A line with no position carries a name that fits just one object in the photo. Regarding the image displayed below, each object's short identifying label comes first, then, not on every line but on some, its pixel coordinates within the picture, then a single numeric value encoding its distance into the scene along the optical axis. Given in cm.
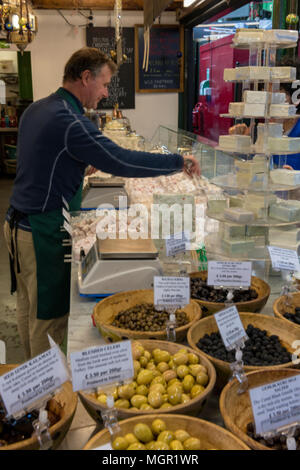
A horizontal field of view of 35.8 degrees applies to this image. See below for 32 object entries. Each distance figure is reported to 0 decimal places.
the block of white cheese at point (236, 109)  220
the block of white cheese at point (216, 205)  242
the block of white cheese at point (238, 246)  226
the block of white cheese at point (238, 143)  226
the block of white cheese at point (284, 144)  218
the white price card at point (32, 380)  113
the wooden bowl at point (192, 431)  110
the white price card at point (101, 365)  118
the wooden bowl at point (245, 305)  180
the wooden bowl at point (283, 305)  178
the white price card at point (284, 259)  185
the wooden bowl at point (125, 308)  159
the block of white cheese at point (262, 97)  212
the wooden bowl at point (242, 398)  123
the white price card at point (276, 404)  110
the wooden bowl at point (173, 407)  118
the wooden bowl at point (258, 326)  159
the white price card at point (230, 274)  179
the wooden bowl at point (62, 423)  109
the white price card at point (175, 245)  203
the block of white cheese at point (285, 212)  223
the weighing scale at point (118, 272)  201
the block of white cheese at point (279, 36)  208
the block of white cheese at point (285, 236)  228
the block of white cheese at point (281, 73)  209
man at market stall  231
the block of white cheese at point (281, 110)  213
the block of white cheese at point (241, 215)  223
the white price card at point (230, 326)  142
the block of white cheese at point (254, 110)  215
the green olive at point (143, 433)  111
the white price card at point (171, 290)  165
